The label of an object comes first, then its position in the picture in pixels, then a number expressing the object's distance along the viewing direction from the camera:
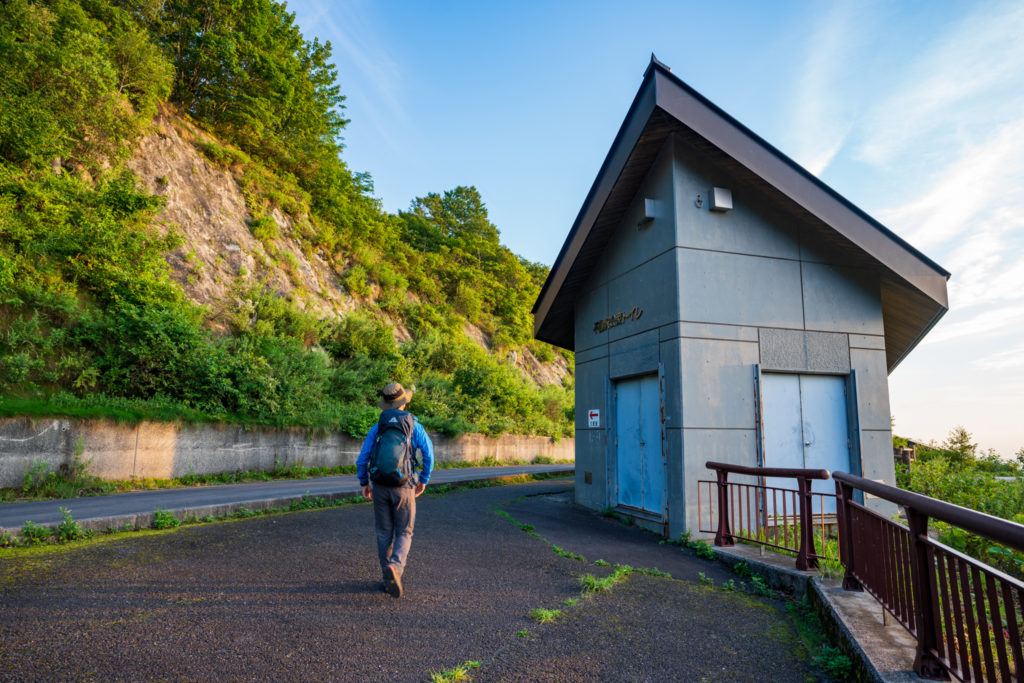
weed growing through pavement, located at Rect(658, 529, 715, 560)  7.67
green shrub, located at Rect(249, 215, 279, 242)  22.11
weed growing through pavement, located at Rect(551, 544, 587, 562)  7.04
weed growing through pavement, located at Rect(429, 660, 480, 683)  3.41
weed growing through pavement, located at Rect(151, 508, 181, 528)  7.77
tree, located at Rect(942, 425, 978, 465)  16.12
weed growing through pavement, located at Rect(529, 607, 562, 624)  4.64
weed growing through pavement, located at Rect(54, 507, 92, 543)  6.82
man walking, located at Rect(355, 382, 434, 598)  5.20
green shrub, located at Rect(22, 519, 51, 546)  6.55
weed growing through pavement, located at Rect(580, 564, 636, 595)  5.62
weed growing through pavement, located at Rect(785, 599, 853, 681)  3.87
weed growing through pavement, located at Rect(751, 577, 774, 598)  6.02
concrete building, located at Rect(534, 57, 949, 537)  8.91
